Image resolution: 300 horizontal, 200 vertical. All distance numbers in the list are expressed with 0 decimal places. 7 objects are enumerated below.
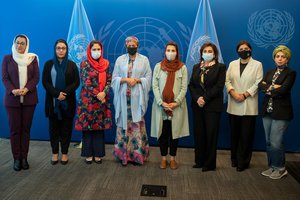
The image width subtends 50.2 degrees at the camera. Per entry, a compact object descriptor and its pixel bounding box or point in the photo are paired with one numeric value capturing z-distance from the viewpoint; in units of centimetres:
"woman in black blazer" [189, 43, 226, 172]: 367
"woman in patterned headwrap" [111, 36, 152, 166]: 381
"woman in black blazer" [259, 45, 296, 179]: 347
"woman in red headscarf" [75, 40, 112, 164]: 379
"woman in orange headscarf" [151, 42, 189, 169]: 373
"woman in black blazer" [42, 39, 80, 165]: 376
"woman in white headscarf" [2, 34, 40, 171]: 364
